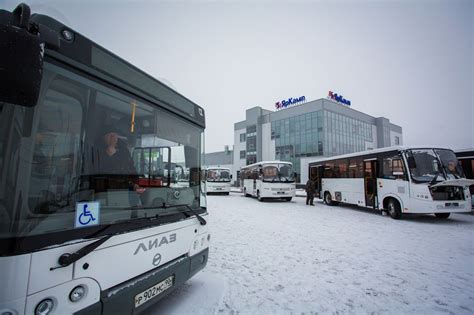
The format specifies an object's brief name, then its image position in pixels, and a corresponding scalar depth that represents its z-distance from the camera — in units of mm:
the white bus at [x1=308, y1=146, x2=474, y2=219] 8180
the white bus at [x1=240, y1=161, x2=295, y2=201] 15328
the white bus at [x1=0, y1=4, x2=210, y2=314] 1292
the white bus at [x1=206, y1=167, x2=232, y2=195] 22969
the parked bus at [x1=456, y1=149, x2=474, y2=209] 11192
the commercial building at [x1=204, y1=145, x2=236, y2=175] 55281
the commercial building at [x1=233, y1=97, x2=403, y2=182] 36781
